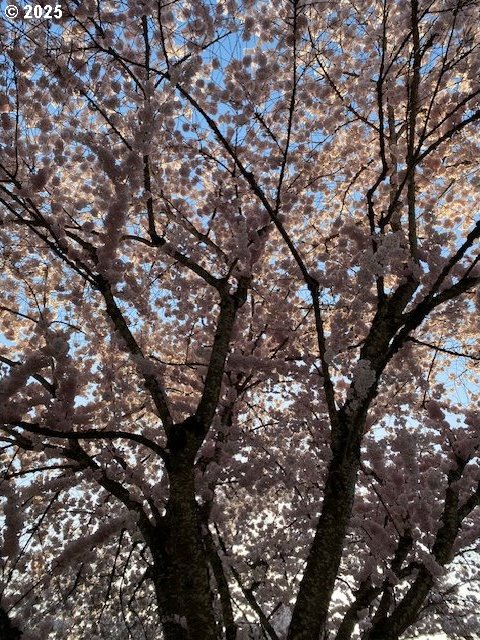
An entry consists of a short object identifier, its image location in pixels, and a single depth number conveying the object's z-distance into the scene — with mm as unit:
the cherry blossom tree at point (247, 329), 3875
